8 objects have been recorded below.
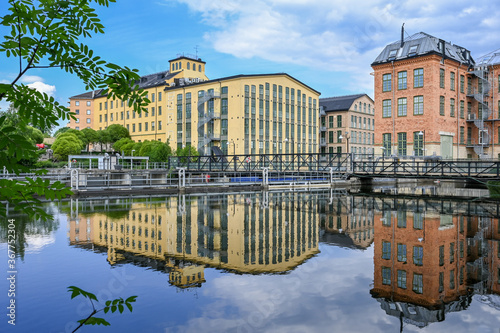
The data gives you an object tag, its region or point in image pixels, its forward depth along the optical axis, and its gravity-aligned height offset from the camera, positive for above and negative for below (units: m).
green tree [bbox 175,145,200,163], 59.89 +1.68
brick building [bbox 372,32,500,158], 43.88 +7.21
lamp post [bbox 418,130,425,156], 44.10 +2.21
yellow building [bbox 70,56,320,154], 62.84 +8.57
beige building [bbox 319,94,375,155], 79.94 +8.15
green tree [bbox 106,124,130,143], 78.43 +6.17
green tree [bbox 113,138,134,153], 73.88 +3.78
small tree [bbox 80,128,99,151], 78.25 +5.53
